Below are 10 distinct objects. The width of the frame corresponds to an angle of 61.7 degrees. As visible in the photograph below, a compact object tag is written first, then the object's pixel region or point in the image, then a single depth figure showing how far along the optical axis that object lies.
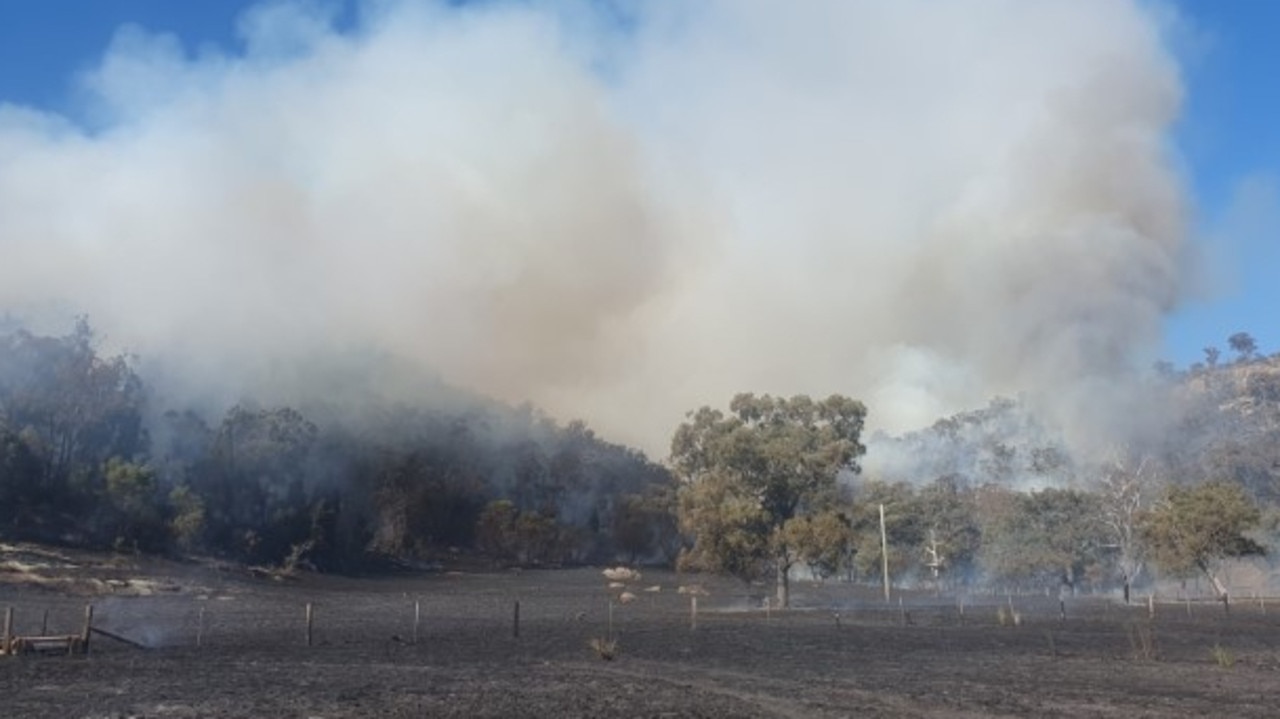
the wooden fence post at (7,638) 34.78
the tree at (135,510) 96.81
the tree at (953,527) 141.12
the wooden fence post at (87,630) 36.69
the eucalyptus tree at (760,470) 75.62
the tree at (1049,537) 133.12
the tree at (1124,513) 114.69
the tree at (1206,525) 83.94
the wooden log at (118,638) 39.09
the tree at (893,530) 133.38
